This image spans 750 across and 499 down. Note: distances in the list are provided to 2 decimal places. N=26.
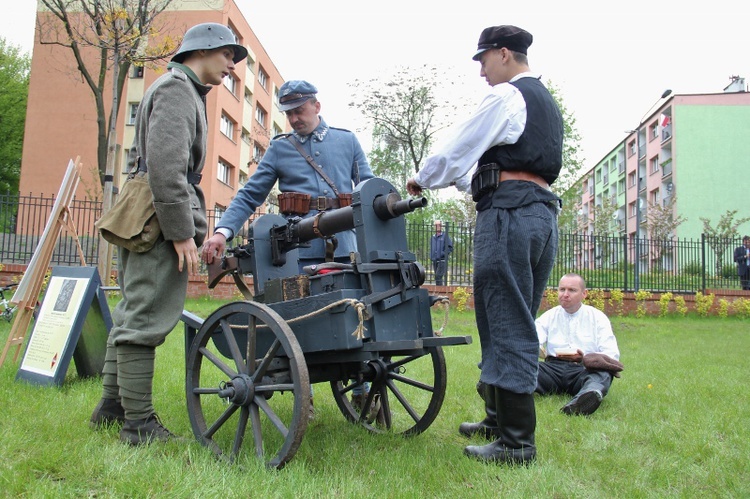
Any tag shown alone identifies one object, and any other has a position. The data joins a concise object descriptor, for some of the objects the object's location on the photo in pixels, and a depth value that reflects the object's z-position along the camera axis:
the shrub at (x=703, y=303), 16.14
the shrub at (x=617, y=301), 15.62
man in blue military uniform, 4.07
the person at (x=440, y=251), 15.12
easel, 4.74
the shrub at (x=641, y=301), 15.60
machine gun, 2.83
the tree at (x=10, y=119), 36.00
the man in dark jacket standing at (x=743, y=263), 17.56
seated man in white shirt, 5.03
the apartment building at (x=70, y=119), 30.25
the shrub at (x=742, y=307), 16.33
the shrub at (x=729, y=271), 17.39
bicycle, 9.25
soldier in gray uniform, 3.12
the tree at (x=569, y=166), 35.25
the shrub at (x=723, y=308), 16.17
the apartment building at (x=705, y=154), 44.78
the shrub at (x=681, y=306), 15.91
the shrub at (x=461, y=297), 14.39
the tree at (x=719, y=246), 17.80
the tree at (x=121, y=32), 8.99
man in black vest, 3.03
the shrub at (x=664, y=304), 15.80
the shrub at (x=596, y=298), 15.25
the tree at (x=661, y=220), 31.97
